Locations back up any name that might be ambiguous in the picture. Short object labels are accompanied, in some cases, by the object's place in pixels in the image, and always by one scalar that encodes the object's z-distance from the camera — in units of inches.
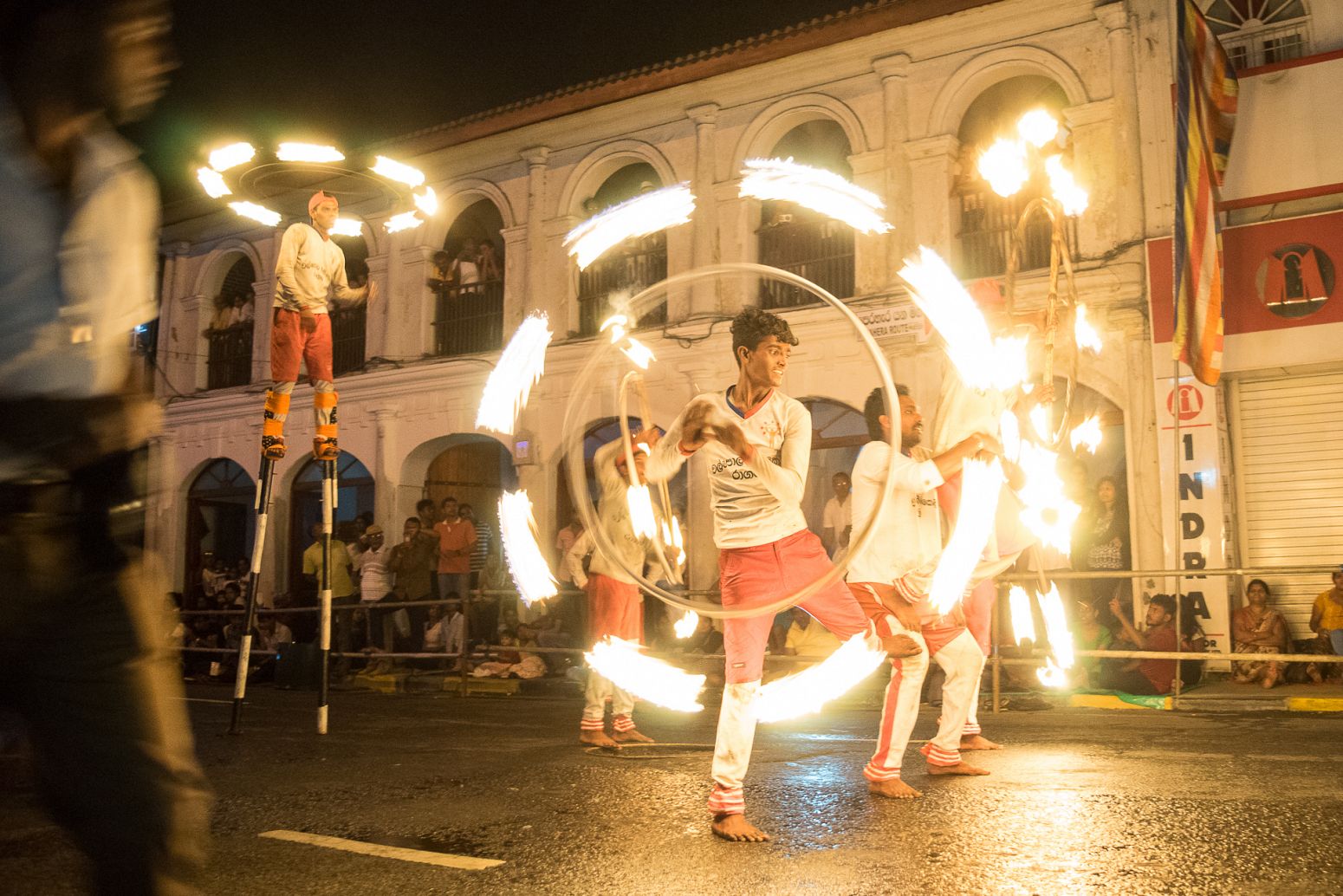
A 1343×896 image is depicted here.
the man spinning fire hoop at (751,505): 193.2
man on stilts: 344.2
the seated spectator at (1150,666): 424.8
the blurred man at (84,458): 81.0
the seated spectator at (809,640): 482.3
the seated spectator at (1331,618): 442.0
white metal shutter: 515.2
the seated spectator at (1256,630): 450.6
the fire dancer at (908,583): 225.8
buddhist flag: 473.7
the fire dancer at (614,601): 302.0
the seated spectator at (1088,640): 435.8
